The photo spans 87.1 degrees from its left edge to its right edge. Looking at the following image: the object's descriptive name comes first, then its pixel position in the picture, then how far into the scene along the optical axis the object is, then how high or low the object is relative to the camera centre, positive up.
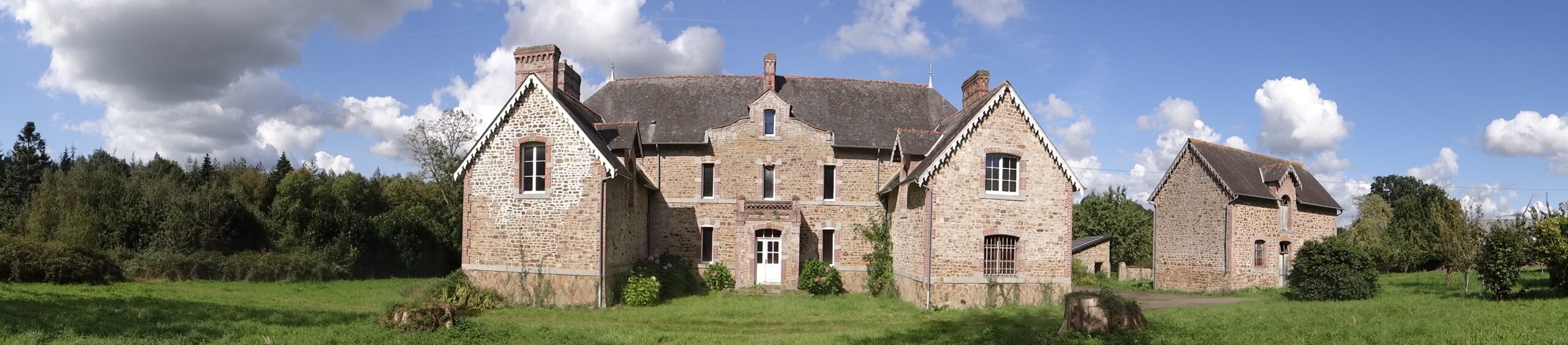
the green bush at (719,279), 23.70 -2.16
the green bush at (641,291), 20.23 -2.17
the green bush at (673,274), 22.09 -1.96
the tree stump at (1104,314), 13.08 -1.70
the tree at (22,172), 29.89 +0.95
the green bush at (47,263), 19.86 -1.64
